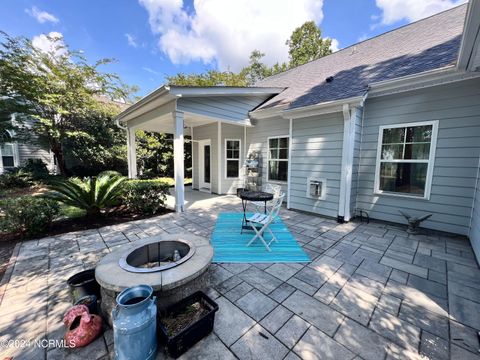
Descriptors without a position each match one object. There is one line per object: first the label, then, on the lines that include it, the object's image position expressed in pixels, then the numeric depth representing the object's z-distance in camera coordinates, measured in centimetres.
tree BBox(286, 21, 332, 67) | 1823
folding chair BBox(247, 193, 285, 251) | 337
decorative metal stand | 725
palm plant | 415
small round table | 396
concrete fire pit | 181
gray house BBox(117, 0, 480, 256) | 379
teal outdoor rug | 311
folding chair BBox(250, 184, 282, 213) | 540
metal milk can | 135
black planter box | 149
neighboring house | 1085
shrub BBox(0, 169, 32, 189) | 898
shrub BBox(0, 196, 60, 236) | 364
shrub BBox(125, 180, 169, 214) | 516
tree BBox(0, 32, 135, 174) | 773
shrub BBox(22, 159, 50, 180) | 979
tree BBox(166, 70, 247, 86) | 1553
